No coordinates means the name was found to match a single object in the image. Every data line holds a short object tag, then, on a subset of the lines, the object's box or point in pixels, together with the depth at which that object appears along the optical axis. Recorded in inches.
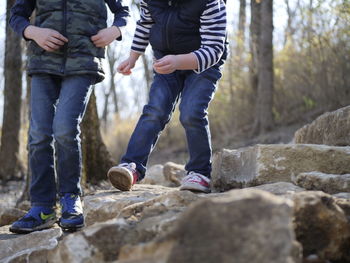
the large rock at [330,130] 140.3
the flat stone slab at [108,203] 113.7
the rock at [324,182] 101.0
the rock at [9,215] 154.1
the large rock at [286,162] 121.3
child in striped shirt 119.2
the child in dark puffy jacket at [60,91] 119.3
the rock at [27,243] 103.4
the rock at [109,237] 75.9
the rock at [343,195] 91.6
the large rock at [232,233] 55.3
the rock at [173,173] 202.2
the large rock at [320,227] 74.2
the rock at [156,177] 218.3
